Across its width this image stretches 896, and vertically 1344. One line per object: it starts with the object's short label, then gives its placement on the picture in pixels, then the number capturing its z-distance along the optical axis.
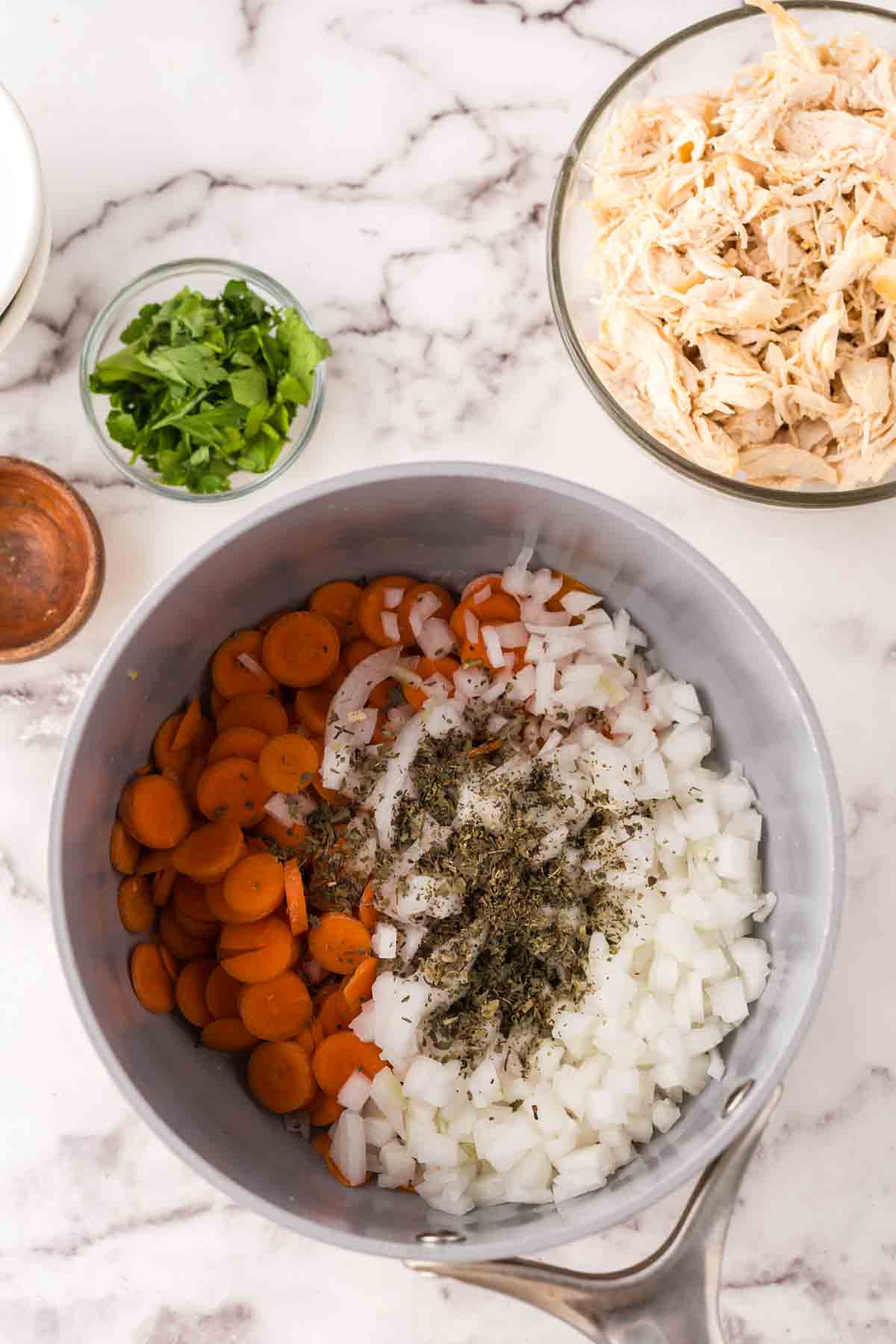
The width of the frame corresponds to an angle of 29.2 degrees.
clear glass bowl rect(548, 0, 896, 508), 0.59
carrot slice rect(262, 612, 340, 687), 0.60
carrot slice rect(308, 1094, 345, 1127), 0.58
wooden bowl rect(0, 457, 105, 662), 0.61
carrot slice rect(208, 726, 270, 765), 0.59
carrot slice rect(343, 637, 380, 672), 0.61
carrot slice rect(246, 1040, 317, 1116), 0.58
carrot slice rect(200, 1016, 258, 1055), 0.58
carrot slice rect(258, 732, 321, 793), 0.59
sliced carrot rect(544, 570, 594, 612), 0.59
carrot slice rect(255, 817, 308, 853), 0.59
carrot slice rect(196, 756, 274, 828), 0.59
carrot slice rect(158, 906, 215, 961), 0.59
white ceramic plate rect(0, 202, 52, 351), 0.60
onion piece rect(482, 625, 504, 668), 0.59
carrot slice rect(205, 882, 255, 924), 0.58
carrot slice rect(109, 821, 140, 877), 0.56
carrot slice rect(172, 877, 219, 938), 0.59
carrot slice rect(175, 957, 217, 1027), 0.58
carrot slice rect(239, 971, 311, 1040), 0.58
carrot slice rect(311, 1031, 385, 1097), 0.57
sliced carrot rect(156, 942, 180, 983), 0.58
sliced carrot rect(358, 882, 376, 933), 0.58
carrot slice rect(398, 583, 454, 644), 0.60
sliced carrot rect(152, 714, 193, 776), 0.59
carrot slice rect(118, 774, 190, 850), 0.57
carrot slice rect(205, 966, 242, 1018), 0.59
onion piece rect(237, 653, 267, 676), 0.60
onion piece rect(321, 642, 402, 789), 0.59
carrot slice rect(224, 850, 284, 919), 0.58
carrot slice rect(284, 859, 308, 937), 0.58
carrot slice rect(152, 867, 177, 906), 0.59
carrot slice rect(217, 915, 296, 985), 0.58
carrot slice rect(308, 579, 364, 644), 0.60
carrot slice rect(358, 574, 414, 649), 0.60
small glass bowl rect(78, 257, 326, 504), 0.61
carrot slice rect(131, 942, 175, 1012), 0.56
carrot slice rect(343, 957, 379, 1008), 0.58
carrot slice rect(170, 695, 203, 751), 0.59
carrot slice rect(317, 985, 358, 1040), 0.59
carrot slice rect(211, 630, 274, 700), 0.60
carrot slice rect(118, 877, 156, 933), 0.57
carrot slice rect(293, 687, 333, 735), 0.60
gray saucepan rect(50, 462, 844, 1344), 0.52
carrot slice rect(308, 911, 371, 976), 0.58
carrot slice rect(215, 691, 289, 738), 0.60
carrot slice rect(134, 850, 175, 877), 0.58
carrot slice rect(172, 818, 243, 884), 0.58
